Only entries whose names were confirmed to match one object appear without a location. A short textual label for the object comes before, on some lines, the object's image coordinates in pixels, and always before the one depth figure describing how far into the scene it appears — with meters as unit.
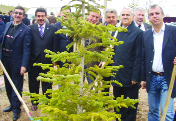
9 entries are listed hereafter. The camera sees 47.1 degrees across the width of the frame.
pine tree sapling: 2.29
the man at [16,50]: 4.69
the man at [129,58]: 3.60
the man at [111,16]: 4.26
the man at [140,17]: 5.57
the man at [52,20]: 8.88
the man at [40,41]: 4.83
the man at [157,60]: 3.24
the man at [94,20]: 4.44
